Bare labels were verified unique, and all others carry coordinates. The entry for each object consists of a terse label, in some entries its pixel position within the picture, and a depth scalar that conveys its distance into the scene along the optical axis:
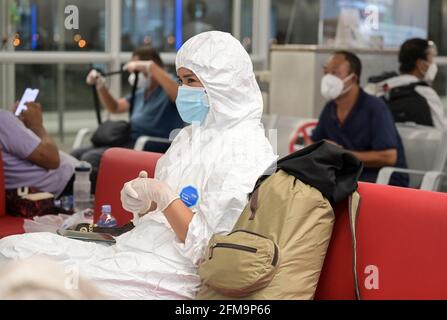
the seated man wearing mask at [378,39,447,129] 5.50
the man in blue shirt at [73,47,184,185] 5.19
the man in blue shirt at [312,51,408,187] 4.31
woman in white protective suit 2.32
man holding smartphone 3.90
